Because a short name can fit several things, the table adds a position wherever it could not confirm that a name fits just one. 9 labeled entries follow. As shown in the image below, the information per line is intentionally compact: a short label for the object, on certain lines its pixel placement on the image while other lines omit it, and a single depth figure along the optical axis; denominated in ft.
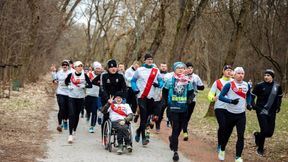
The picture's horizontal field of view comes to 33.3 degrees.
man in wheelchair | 32.89
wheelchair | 33.45
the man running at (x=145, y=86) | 37.17
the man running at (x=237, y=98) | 31.68
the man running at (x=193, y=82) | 38.73
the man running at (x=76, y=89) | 38.07
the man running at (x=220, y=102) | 33.05
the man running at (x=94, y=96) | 47.50
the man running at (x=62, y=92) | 43.09
